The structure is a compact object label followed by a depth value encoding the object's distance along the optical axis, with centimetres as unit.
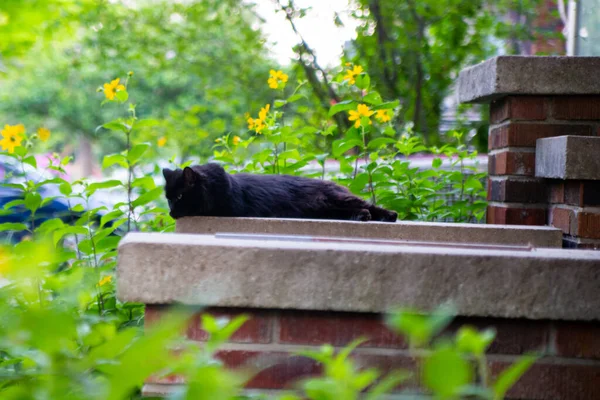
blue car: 629
